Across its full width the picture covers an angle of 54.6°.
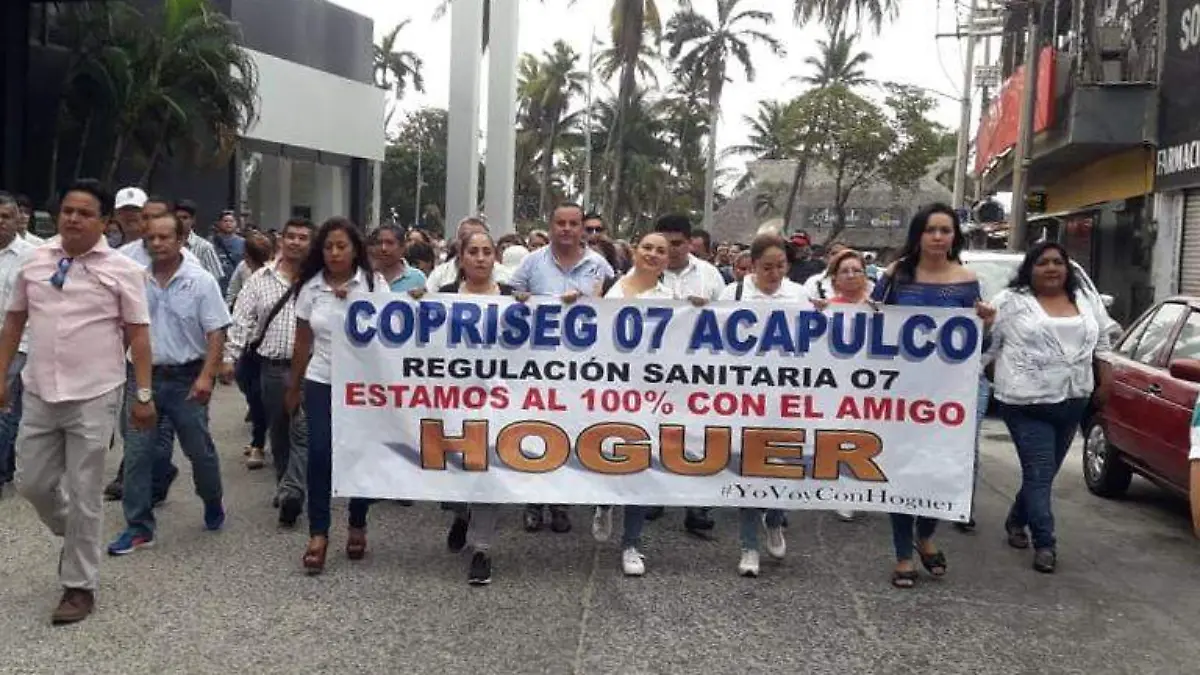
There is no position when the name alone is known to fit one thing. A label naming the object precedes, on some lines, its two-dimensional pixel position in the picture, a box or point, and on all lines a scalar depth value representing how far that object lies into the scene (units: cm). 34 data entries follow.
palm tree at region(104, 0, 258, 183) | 1647
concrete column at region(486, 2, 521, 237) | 1617
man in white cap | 698
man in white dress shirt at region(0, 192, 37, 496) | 656
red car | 651
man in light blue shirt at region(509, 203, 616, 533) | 608
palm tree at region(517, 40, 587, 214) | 4647
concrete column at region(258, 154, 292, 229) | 2183
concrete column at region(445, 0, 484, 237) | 1612
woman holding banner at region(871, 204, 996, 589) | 547
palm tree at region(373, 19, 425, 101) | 4912
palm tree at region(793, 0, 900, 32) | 2825
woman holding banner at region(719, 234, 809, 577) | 577
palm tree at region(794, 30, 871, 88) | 5112
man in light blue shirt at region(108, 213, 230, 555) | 558
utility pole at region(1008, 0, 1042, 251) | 1775
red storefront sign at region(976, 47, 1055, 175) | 1886
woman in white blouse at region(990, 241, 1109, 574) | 563
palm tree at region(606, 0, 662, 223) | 3200
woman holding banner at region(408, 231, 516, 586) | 528
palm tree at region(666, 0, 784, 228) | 4194
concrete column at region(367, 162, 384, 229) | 2953
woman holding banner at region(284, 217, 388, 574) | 539
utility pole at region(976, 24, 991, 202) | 3256
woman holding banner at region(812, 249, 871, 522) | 651
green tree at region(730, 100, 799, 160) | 5894
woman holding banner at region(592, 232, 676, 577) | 551
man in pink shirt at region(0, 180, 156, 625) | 460
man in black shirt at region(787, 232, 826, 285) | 1069
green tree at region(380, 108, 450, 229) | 6088
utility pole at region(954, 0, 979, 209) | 2847
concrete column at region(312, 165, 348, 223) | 2334
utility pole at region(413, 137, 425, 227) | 5188
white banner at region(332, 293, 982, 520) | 550
